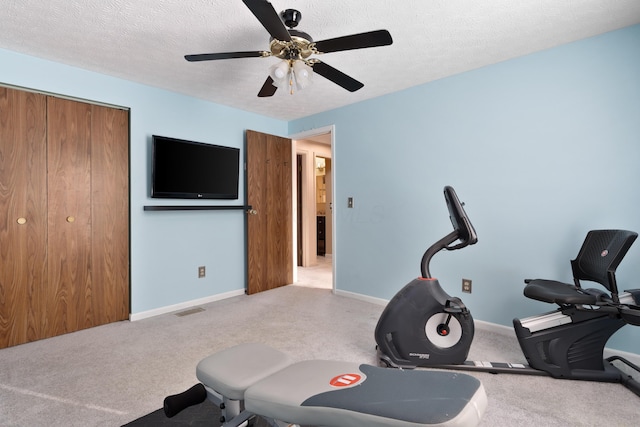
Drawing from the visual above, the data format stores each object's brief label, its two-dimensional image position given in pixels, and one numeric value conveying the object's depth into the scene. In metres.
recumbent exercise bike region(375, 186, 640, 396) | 1.91
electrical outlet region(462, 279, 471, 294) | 2.98
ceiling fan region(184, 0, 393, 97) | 1.65
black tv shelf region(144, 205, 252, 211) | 3.24
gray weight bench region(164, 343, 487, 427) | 0.82
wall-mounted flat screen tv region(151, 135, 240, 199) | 3.25
